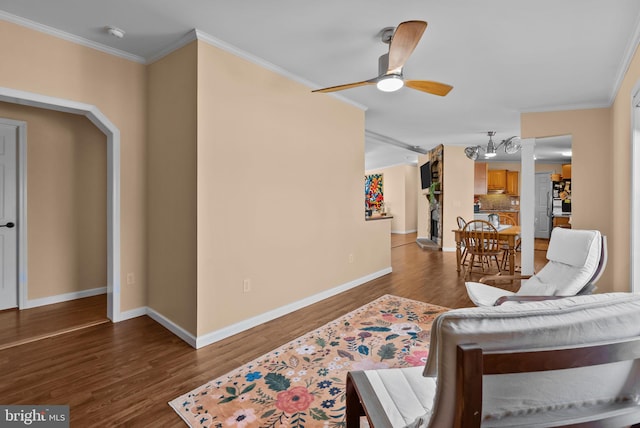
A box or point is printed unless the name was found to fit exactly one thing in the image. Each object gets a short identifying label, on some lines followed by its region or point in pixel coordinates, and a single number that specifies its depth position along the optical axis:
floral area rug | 1.80
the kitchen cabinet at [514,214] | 9.40
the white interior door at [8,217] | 3.39
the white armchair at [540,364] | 0.74
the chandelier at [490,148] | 6.16
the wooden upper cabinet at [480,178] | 8.27
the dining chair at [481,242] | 5.05
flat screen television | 8.50
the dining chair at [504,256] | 5.26
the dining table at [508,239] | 4.89
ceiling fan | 1.95
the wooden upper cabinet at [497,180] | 9.19
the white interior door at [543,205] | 9.23
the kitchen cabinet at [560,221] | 8.70
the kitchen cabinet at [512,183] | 9.23
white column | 4.61
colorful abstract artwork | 11.23
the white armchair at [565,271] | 2.48
